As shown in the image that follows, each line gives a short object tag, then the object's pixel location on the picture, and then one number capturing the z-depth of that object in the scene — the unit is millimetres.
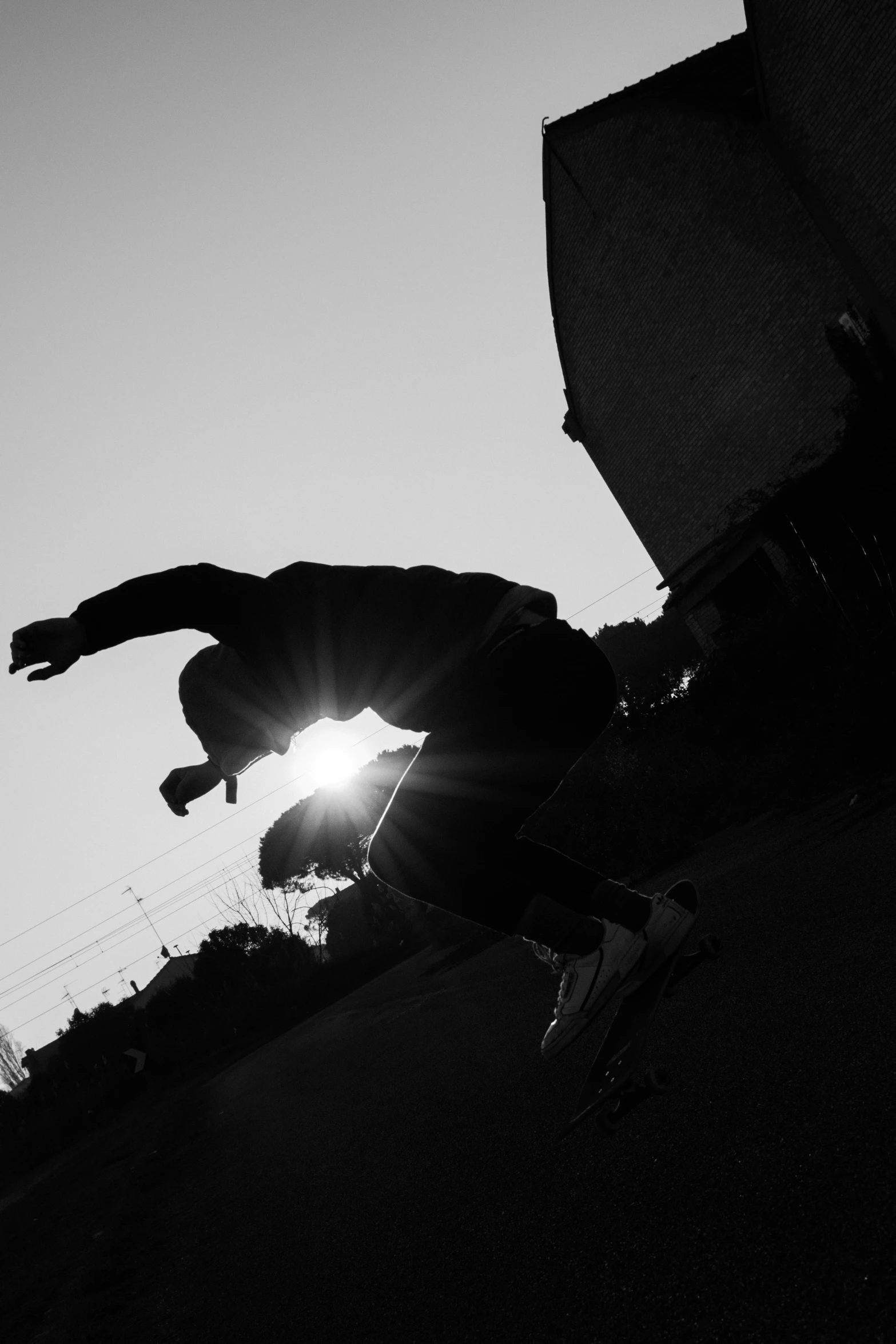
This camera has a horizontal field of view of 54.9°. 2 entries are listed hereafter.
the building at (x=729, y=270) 16000
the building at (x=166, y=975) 66438
